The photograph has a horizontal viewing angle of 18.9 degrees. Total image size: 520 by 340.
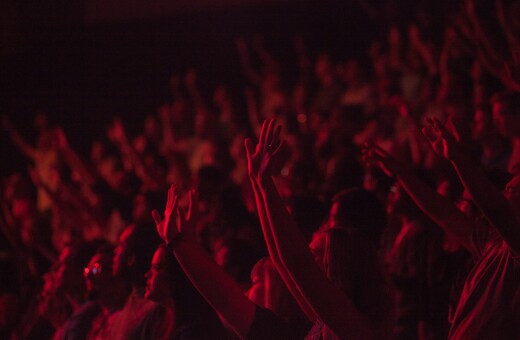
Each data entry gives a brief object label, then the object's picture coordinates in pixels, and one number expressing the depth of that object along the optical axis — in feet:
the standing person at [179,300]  18.73
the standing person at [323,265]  15.27
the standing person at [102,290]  23.64
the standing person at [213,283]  16.97
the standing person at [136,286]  20.29
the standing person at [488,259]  15.26
